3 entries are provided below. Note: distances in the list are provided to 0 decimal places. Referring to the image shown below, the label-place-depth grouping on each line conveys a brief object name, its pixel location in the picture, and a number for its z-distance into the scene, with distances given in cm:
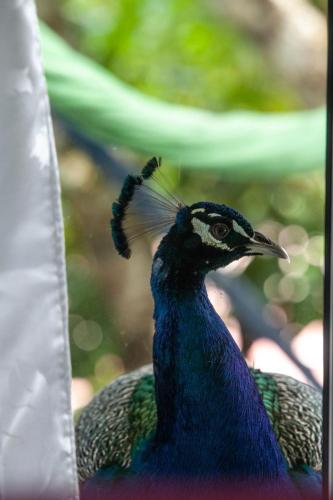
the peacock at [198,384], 412
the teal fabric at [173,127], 428
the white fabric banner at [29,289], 407
